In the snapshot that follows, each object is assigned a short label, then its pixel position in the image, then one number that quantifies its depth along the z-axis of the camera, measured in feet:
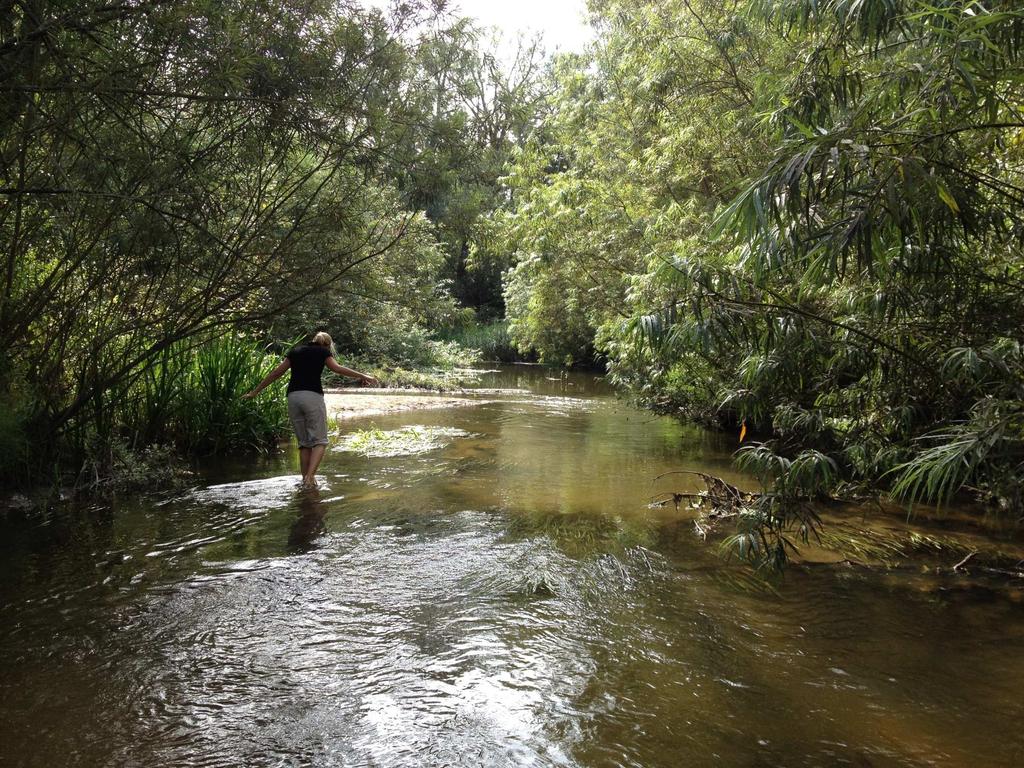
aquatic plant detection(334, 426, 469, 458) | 32.96
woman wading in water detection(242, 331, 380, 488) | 25.25
